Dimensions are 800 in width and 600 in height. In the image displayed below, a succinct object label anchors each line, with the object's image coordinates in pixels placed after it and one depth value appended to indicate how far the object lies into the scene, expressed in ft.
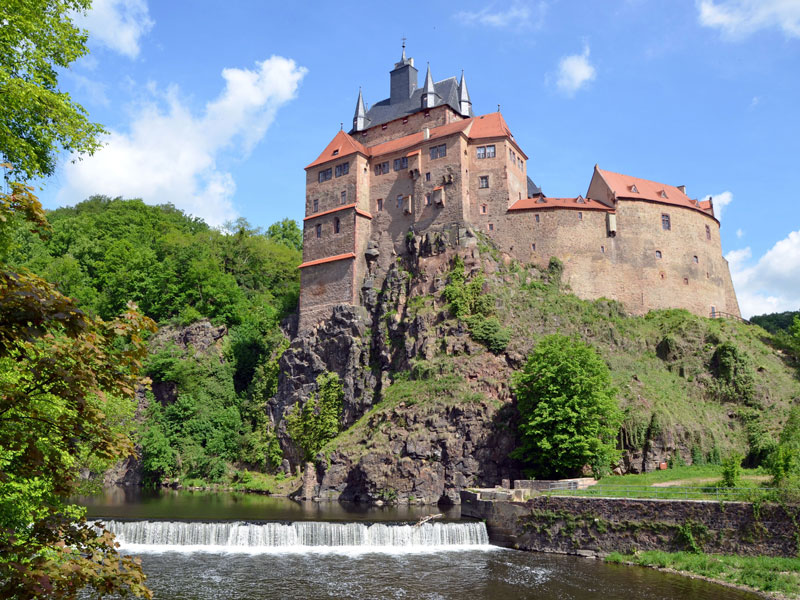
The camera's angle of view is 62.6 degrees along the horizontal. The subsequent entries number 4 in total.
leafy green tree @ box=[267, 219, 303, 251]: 347.97
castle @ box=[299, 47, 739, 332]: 200.13
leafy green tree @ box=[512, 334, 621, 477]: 130.62
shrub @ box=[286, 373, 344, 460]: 178.81
